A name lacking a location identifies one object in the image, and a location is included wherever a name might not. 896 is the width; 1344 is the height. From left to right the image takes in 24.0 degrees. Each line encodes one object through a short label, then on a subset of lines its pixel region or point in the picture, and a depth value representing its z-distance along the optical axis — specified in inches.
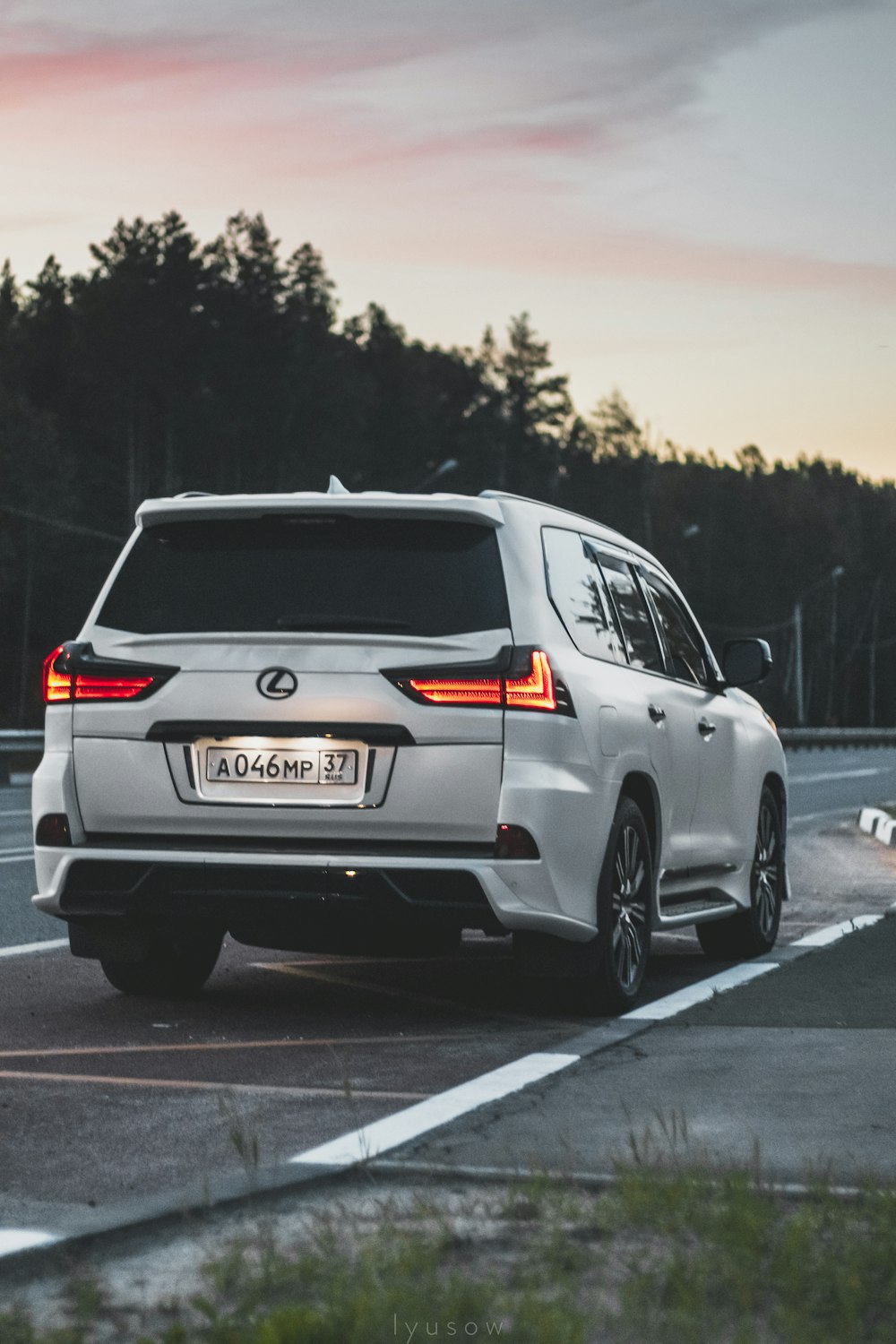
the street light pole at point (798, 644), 3189.0
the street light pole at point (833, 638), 5344.5
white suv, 274.1
